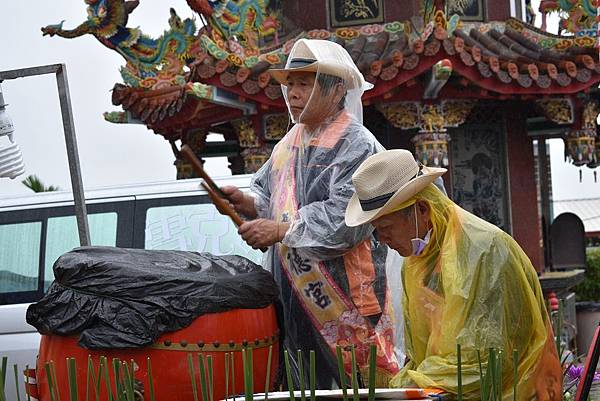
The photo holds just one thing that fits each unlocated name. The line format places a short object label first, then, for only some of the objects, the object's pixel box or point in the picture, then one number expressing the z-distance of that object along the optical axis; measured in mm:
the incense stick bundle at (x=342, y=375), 2711
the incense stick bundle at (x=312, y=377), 2734
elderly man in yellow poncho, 3256
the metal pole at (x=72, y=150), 5473
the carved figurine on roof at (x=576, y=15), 12430
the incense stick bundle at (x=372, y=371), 2680
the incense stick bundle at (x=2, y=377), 2848
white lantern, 5965
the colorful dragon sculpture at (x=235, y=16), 11523
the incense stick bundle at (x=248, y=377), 2766
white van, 6508
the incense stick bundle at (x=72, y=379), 2875
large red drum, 3900
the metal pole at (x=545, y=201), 14766
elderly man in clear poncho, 4379
